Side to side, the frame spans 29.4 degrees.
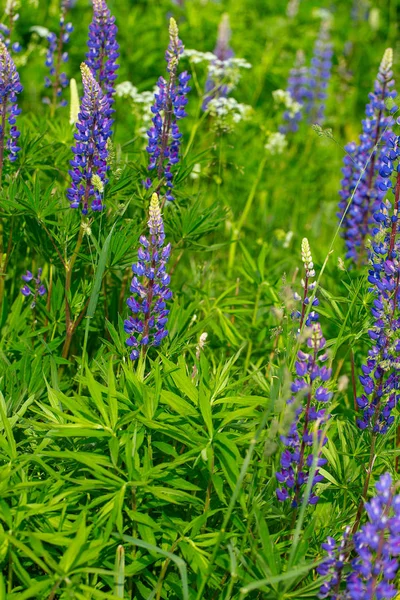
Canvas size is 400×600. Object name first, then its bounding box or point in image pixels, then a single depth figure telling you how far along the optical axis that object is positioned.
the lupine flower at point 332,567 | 2.15
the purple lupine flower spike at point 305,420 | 2.28
